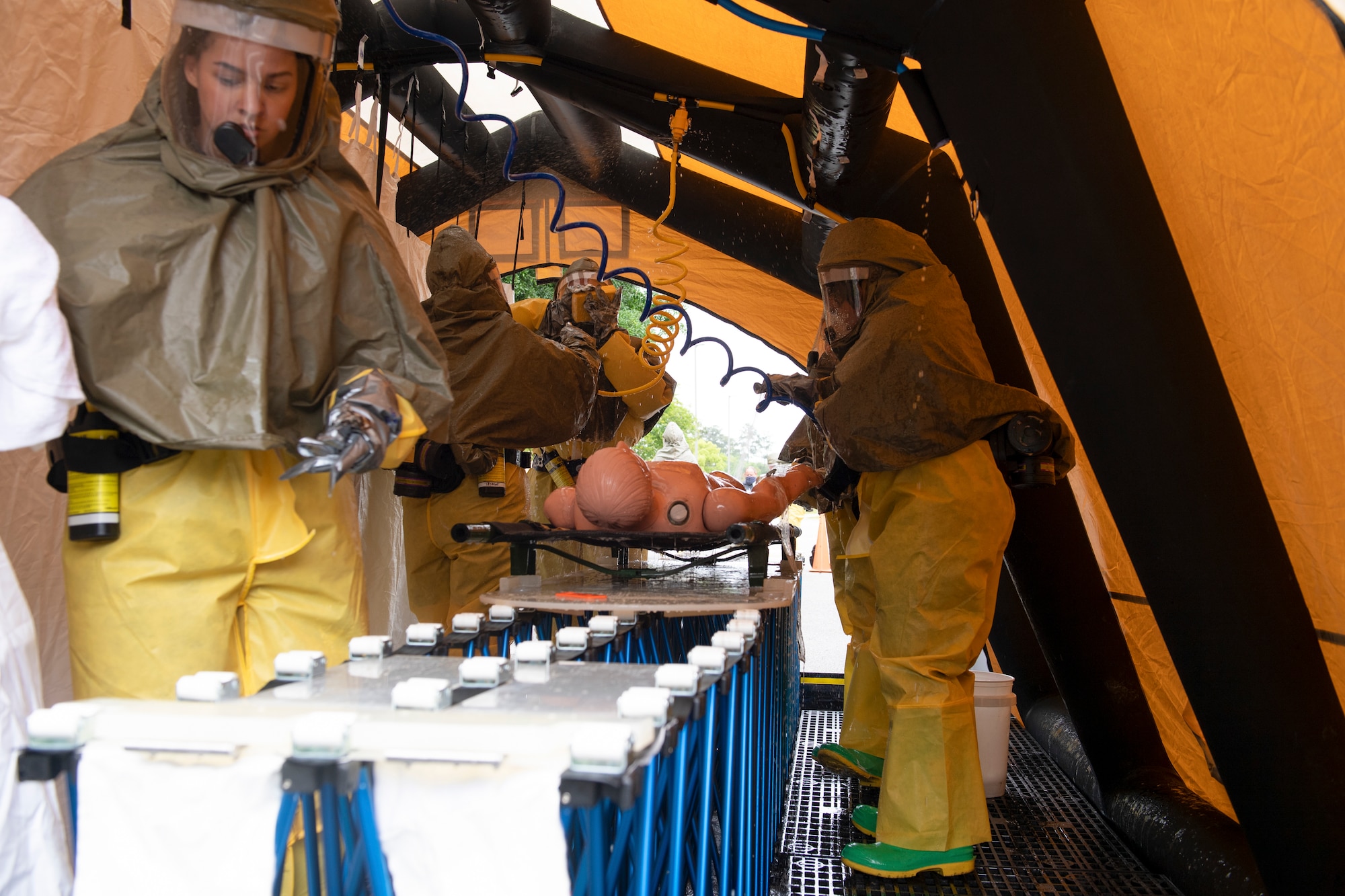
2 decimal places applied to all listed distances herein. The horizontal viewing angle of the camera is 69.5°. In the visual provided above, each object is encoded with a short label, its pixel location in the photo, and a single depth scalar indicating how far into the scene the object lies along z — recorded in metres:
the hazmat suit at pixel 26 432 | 1.25
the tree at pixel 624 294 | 7.96
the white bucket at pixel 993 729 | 3.56
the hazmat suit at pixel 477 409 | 3.61
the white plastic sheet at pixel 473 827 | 0.92
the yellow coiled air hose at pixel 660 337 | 4.90
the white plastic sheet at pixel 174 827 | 0.98
